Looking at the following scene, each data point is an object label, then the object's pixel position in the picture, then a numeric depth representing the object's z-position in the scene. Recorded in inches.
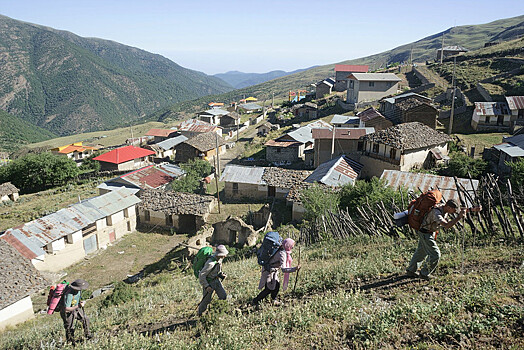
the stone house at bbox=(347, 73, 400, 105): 2073.1
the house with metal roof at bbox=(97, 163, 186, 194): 1264.8
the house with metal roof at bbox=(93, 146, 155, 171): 1756.9
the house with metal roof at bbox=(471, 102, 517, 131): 1364.8
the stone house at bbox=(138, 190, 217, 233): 1082.7
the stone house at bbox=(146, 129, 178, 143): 2437.3
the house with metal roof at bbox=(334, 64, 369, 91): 2824.8
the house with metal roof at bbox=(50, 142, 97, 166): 2416.2
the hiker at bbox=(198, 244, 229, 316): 291.9
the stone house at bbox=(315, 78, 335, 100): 2743.6
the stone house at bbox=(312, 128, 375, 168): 1310.3
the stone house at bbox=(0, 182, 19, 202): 1434.5
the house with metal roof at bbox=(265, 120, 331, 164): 1545.5
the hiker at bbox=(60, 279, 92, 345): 318.7
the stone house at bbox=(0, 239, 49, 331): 595.2
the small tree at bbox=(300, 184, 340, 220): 796.6
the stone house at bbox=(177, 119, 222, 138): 2321.6
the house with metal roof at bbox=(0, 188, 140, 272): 818.2
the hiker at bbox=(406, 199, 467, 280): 247.4
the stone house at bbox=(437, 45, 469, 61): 2800.2
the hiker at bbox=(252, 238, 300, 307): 285.9
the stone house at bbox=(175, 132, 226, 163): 1824.6
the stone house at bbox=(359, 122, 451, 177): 1072.8
